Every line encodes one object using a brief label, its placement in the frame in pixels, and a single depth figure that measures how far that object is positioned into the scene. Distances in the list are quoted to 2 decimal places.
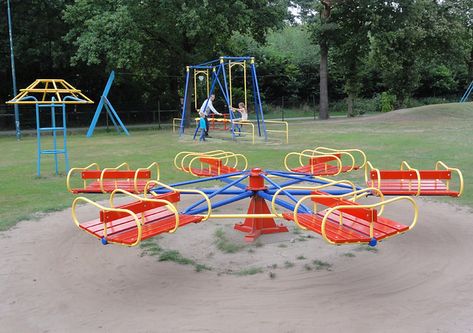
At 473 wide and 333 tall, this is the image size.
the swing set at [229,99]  16.98
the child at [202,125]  17.28
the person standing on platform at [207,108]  17.74
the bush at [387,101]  35.34
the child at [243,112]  18.56
